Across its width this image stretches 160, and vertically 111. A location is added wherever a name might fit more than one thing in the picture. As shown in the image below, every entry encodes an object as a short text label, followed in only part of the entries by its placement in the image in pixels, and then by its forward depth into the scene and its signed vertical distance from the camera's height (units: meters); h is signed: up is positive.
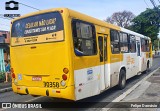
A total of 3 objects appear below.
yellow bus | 7.08 -0.10
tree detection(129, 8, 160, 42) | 45.41 +4.92
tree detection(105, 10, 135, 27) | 83.06 +10.79
